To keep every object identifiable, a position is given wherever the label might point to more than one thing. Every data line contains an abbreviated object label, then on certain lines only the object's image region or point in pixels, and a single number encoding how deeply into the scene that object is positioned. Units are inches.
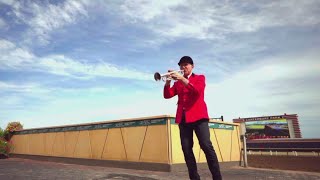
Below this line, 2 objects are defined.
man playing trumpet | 135.7
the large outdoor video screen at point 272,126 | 2111.2
